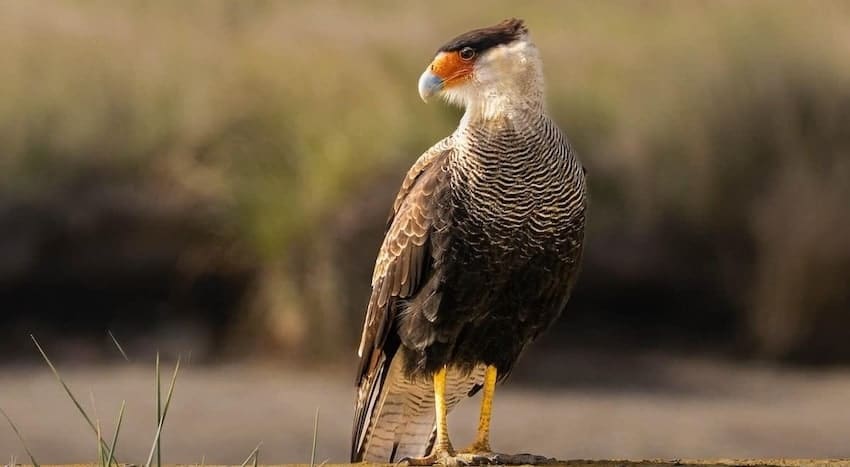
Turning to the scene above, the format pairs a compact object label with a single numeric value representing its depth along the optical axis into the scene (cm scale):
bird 1295
